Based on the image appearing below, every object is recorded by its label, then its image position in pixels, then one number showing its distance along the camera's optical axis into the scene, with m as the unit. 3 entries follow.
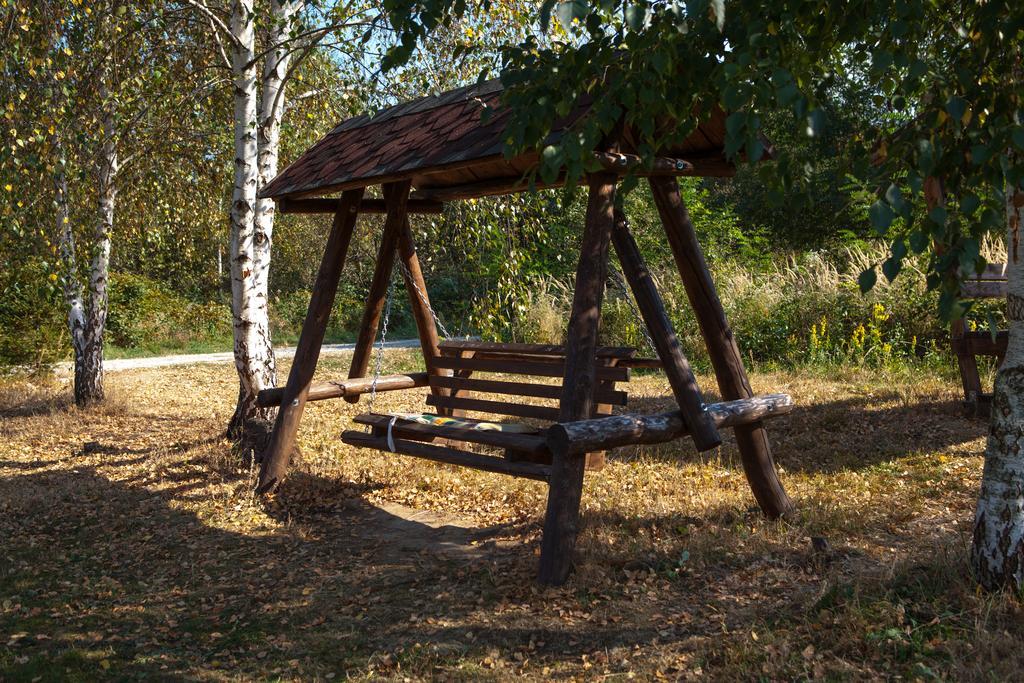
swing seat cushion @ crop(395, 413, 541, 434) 5.35
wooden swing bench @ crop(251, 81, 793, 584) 4.69
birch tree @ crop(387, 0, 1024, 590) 2.60
